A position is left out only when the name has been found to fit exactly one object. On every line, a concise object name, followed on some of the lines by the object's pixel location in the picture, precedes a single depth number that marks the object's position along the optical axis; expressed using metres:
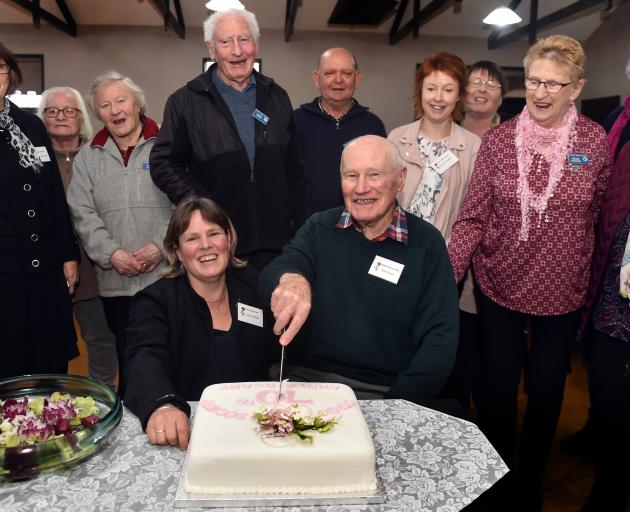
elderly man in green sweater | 1.76
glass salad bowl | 1.01
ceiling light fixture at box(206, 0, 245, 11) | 6.48
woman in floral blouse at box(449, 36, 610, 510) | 2.05
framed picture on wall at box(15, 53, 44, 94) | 9.77
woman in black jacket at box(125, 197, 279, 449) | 1.66
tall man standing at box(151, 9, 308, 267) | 2.45
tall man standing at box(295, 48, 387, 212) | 2.96
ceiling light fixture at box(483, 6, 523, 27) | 6.91
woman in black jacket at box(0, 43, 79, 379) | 2.24
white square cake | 1.00
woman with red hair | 2.46
